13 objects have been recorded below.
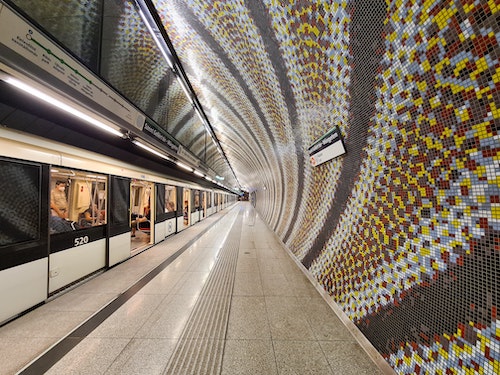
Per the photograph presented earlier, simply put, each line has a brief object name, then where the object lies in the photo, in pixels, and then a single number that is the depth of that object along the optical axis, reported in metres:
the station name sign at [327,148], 2.47
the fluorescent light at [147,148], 4.02
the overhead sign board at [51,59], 1.62
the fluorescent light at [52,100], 1.89
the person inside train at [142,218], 7.20
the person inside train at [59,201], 3.21
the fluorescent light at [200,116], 6.98
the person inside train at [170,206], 7.13
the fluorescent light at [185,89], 4.94
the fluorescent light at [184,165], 6.36
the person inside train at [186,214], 9.95
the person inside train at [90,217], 3.56
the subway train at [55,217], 2.34
